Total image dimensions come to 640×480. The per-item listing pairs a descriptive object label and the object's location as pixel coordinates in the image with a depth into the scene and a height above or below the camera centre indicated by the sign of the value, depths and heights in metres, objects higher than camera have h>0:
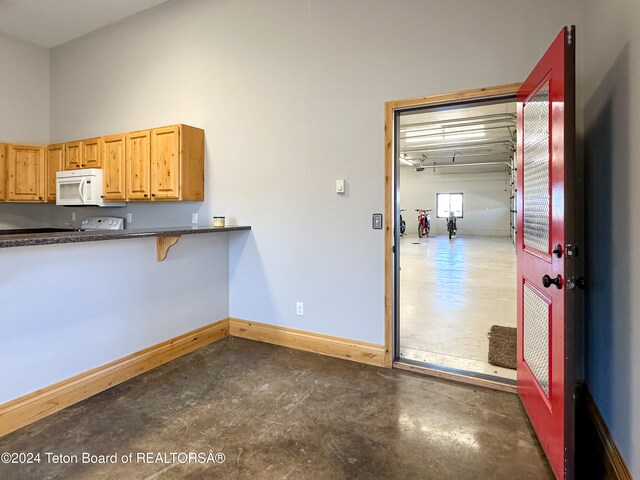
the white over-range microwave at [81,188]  4.07 +0.53
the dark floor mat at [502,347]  2.82 -1.02
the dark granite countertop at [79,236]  1.73 -0.02
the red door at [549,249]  1.44 -0.08
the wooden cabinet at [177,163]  3.50 +0.71
